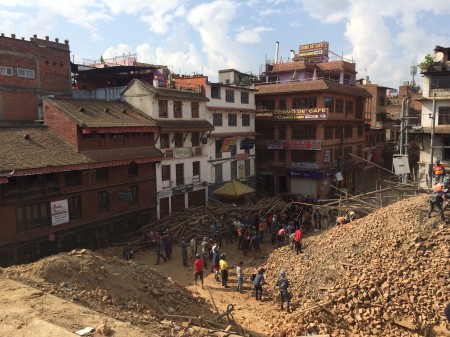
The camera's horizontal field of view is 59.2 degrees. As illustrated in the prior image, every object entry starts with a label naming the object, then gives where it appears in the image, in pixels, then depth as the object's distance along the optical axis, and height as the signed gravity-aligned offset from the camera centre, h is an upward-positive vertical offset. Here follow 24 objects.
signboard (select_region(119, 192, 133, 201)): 30.19 -4.58
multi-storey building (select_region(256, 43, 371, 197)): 44.06 -0.02
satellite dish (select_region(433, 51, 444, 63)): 37.09 +7.02
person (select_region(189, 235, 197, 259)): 26.28 -7.53
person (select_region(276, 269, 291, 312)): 18.48 -7.28
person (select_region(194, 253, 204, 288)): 21.48 -7.17
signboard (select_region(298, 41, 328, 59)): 58.25 +12.46
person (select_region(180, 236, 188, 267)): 24.80 -7.40
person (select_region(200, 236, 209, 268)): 24.61 -7.22
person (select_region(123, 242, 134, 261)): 25.98 -7.68
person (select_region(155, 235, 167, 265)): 25.53 -7.40
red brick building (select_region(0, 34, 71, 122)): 40.91 +6.96
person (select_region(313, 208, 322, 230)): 31.78 -6.96
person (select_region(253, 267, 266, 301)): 19.45 -7.36
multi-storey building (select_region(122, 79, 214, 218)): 33.62 -0.41
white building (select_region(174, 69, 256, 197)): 39.38 +0.36
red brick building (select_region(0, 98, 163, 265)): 23.72 -2.84
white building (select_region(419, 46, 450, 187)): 36.81 +2.92
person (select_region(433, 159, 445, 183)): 22.78 -2.33
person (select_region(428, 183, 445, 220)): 19.31 -3.33
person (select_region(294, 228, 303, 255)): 22.64 -6.22
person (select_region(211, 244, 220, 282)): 22.72 -7.40
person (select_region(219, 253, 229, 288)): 21.31 -7.39
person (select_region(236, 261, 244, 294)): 20.88 -7.63
